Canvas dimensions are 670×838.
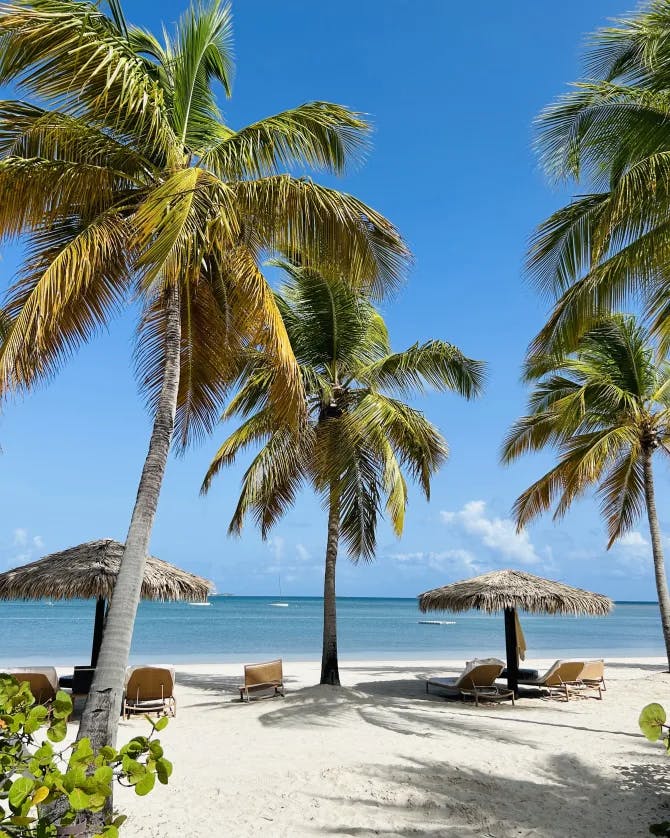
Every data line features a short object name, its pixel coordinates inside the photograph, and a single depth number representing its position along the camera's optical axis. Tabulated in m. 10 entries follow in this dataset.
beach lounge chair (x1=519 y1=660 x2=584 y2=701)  10.73
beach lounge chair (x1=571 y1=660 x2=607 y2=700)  10.99
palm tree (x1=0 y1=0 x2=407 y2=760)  5.39
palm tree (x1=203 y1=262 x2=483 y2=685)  10.93
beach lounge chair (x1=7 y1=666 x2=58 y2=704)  8.64
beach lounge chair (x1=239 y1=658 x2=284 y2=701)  10.45
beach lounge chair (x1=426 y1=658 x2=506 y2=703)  10.24
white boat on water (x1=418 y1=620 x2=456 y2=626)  58.03
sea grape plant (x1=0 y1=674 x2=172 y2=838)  1.45
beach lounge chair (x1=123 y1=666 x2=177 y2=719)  9.14
